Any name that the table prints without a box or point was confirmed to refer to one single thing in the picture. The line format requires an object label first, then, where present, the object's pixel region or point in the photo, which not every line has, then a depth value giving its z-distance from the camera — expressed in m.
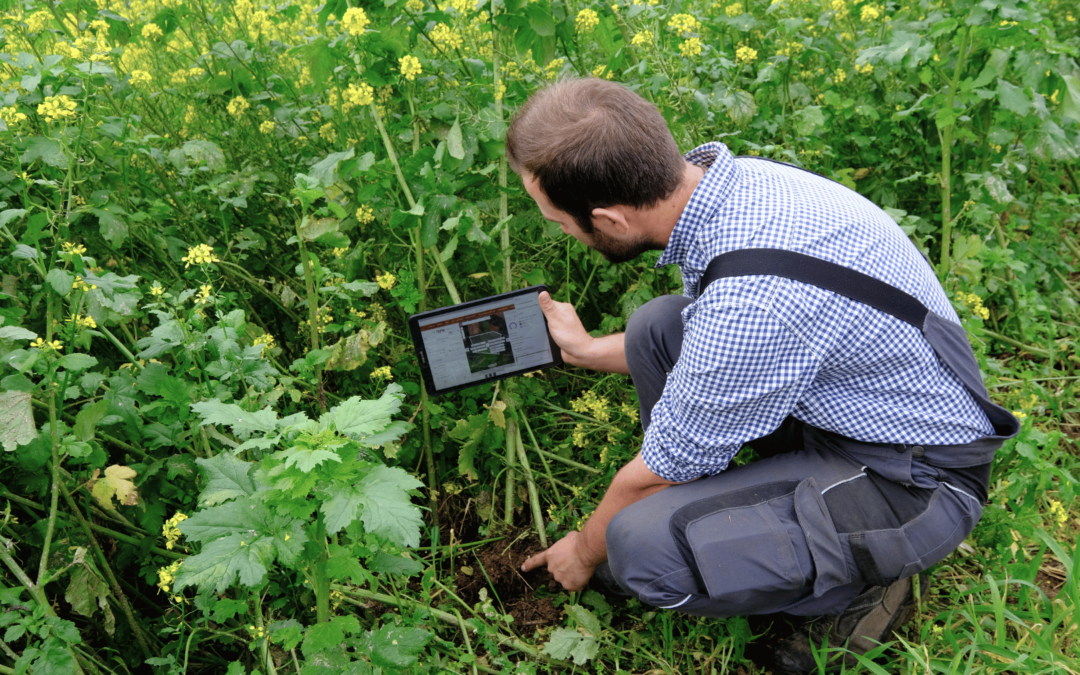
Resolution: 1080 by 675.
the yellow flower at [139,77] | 2.27
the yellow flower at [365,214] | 2.16
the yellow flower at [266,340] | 1.97
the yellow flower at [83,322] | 1.66
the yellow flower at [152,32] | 2.42
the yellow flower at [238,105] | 2.44
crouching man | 1.53
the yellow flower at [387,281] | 1.99
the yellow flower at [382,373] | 2.07
